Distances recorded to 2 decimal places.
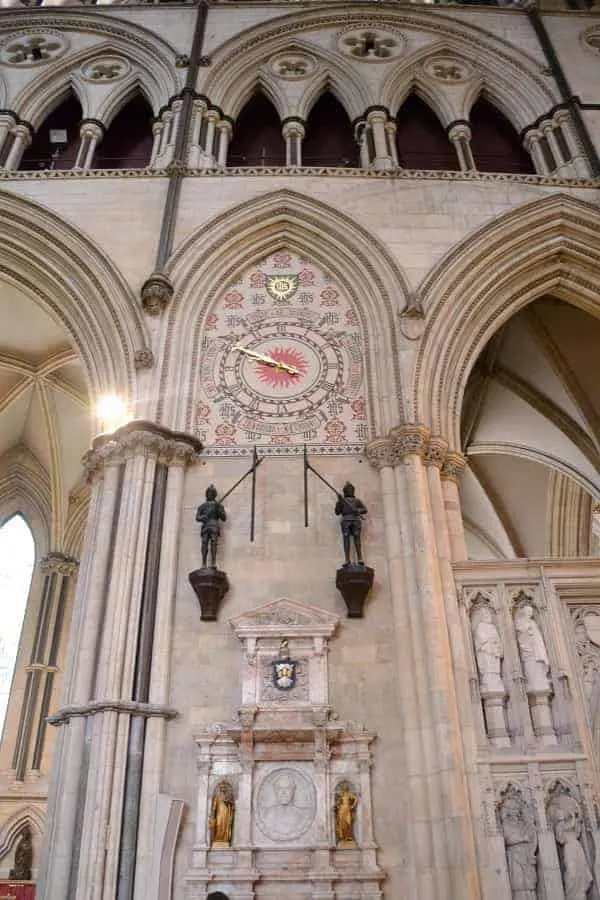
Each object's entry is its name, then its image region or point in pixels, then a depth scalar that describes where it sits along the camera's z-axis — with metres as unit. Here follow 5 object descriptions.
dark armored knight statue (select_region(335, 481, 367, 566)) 8.26
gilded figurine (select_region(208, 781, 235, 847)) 6.94
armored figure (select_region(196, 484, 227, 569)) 8.28
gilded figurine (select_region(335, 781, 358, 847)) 6.91
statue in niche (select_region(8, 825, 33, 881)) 12.62
